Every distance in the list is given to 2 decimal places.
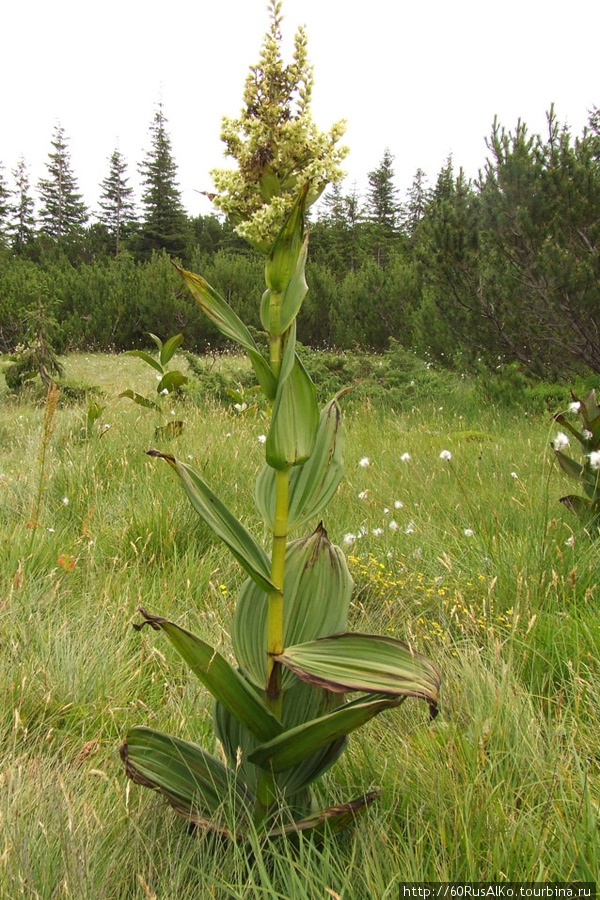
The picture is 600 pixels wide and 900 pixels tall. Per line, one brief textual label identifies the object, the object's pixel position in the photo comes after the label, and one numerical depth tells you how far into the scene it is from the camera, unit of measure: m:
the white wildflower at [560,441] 3.00
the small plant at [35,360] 8.40
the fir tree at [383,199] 38.72
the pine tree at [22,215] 39.47
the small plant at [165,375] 5.61
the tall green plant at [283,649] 1.19
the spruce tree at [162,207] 32.44
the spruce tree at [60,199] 41.22
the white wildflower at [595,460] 2.74
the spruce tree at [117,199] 42.50
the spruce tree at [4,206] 38.28
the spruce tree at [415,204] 41.44
